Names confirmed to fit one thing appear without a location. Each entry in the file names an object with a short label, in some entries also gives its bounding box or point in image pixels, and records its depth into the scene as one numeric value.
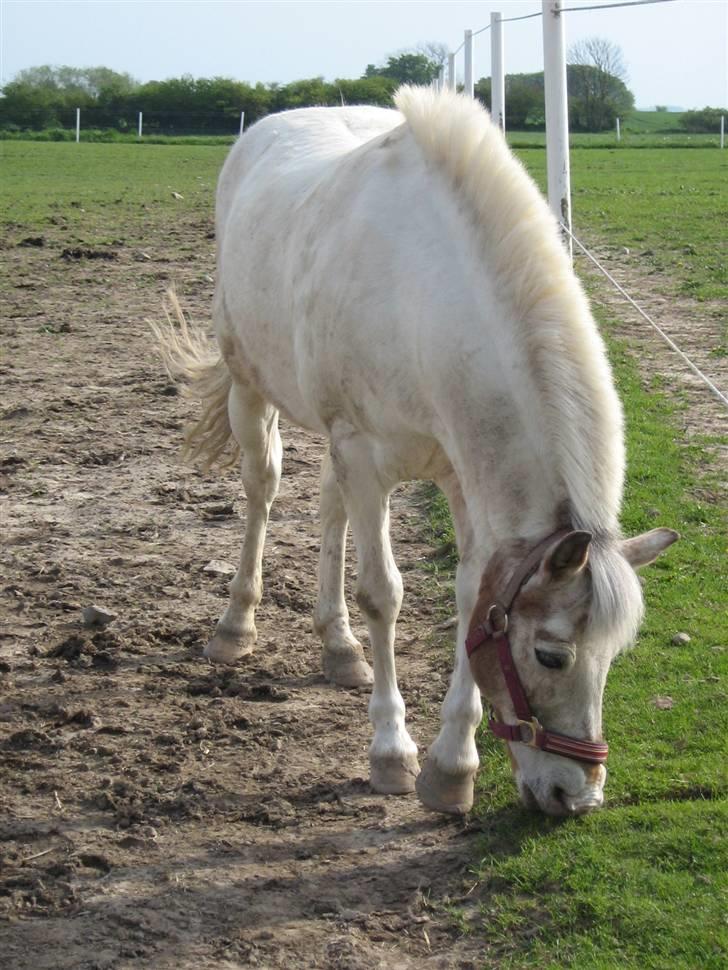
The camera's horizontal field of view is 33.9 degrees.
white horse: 2.88
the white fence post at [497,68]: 11.32
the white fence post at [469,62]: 15.20
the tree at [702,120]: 50.51
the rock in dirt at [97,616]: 4.89
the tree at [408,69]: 40.08
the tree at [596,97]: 42.25
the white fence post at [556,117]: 6.29
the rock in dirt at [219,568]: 5.46
